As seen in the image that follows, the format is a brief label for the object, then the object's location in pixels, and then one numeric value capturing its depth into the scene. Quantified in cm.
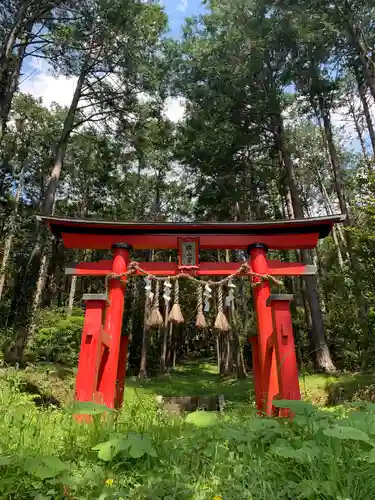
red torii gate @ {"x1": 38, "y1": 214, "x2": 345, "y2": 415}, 609
